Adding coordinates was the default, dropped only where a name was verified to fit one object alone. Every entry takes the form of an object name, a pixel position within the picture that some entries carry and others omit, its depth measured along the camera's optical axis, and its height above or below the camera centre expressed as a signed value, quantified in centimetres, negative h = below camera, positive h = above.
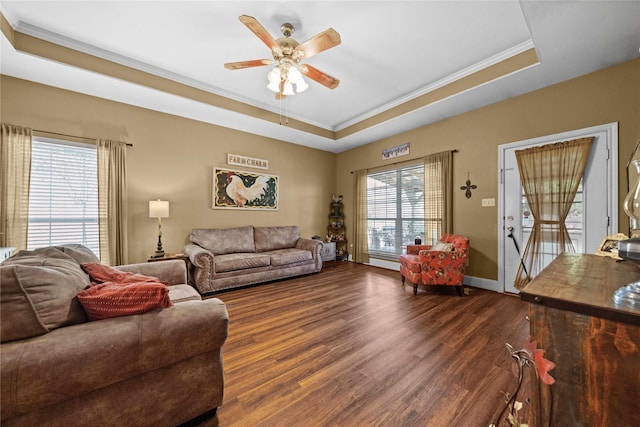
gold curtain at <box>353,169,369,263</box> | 531 -15
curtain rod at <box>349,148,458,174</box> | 381 +100
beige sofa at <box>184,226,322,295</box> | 337 -72
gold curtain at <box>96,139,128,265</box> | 323 +17
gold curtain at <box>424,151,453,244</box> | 386 +30
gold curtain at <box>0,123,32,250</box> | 269 +34
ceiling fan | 208 +156
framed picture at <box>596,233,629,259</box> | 178 -27
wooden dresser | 62 -42
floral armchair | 316 -74
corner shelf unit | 569 -42
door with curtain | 256 +8
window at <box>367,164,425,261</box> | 447 +6
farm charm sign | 440 +100
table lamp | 335 +4
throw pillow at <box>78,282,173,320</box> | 114 -43
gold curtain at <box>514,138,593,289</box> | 275 +26
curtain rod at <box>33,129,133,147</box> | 292 +102
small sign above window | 450 +123
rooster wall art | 429 +45
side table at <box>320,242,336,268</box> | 520 -88
